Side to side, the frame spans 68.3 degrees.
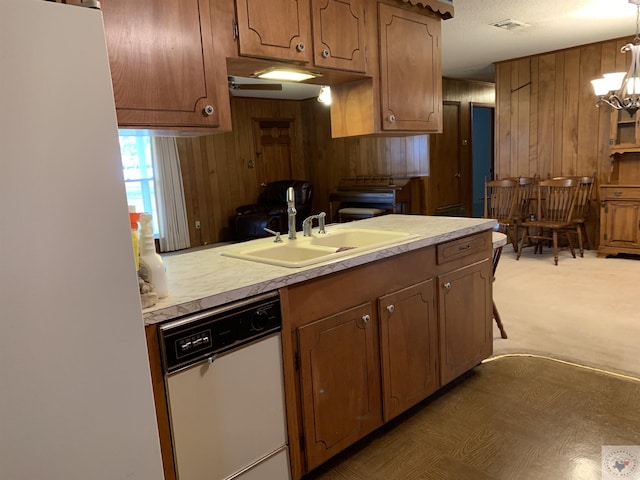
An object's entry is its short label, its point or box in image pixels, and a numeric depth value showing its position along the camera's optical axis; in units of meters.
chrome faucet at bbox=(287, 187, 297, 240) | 2.21
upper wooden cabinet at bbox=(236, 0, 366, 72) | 1.76
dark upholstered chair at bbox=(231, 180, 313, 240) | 6.78
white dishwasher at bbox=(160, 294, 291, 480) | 1.38
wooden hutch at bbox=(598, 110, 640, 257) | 5.00
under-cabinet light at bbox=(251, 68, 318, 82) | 2.08
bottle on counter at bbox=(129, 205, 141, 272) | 1.35
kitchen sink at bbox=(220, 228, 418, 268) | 1.98
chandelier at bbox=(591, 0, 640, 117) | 3.73
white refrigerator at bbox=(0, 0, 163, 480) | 0.90
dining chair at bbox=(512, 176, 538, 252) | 5.93
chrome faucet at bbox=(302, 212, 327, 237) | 2.39
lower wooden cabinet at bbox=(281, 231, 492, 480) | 1.72
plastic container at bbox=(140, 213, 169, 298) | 1.40
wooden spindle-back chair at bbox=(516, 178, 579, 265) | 5.34
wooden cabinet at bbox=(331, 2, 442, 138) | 2.33
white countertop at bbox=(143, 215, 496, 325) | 1.40
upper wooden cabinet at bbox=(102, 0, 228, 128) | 1.46
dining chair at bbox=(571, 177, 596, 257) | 5.43
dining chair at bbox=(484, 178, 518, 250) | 5.83
